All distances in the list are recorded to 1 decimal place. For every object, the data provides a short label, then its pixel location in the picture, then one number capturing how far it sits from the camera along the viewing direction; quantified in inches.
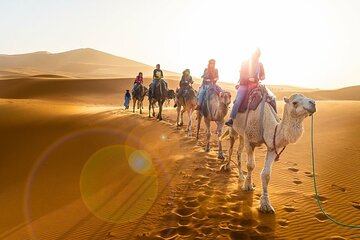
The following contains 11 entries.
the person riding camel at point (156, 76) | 752.2
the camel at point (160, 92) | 772.6
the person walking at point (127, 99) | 1120.2
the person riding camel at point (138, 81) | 940.1
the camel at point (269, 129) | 222.6
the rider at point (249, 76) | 298.8
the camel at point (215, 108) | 420.1
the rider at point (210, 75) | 474.9
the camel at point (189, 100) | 624.7
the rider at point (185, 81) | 617.3
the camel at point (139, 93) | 947.4
